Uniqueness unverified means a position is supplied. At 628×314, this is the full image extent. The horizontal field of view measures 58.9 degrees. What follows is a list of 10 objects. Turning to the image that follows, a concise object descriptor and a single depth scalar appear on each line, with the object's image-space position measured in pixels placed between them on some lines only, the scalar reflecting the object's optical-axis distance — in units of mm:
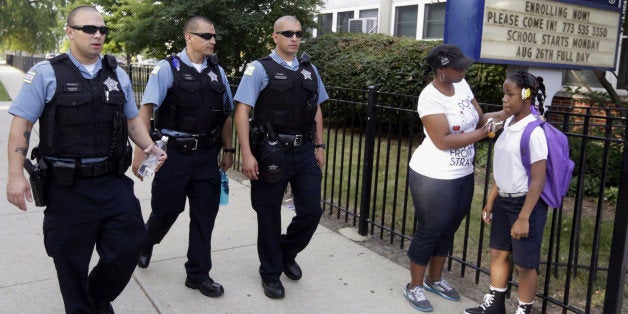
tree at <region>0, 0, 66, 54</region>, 38844
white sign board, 4258
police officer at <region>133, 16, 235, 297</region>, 3574
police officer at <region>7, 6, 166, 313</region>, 2764
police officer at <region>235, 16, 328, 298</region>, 3541
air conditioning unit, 17469
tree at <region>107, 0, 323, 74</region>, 10984
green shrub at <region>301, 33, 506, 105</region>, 8594
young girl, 2971
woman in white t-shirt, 3250
